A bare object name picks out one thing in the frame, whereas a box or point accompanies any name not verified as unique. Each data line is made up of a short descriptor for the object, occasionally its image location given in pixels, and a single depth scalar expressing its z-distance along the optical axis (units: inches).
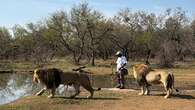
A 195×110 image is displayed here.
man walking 818.8
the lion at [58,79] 682.2
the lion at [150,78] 708.7
